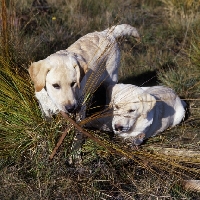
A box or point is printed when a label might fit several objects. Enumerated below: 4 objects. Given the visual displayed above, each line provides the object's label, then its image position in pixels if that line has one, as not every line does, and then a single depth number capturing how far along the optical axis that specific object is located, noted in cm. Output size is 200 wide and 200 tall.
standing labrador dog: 387
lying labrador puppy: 439
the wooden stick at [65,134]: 368
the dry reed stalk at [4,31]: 426
